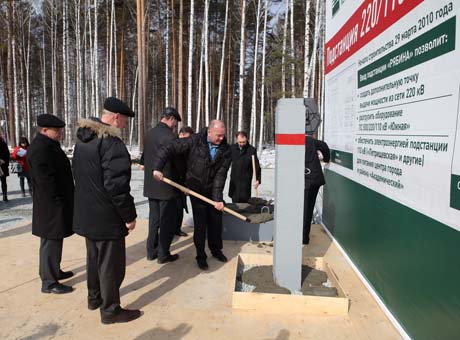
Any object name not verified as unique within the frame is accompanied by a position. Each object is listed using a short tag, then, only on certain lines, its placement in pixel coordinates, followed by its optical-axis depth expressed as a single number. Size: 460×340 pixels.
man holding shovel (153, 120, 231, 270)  3.83
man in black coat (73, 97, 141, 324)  2.53
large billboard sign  2.05
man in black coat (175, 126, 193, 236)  4.16
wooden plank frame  2.94
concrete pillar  3.05
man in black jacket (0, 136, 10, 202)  7.35
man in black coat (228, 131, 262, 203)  5.49
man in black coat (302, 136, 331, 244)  4.63
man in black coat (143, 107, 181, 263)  4.01
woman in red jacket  7.79
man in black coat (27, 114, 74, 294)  3.09
